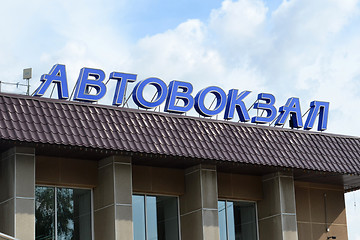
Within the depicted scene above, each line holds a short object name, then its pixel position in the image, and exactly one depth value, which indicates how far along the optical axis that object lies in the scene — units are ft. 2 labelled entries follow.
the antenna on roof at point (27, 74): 102.22
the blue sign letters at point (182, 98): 98.07
